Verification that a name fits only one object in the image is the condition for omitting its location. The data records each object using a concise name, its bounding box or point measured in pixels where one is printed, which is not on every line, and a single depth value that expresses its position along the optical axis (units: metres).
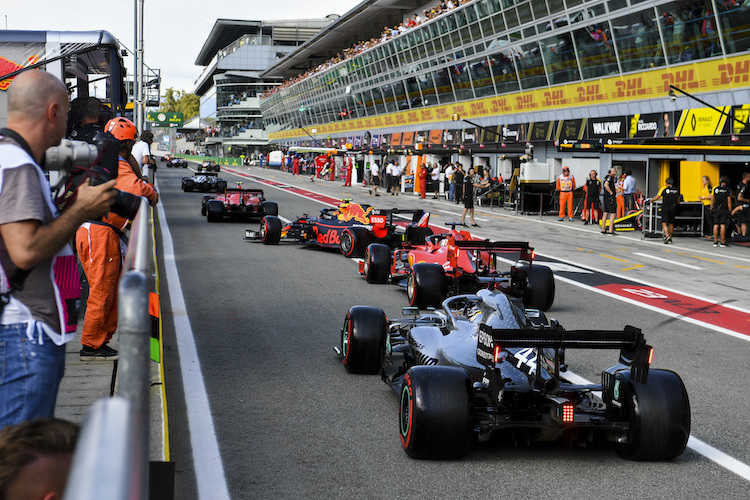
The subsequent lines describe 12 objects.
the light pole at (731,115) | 24.39
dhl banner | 26.59
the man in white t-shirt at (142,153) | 12.12
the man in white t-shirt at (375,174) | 41.96
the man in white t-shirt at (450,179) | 38.82
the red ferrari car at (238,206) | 22.42
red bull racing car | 15.41
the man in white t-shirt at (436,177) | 43.12
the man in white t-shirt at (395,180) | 42.25
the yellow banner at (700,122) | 26.64
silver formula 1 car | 5.20
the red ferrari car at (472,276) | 10.46
